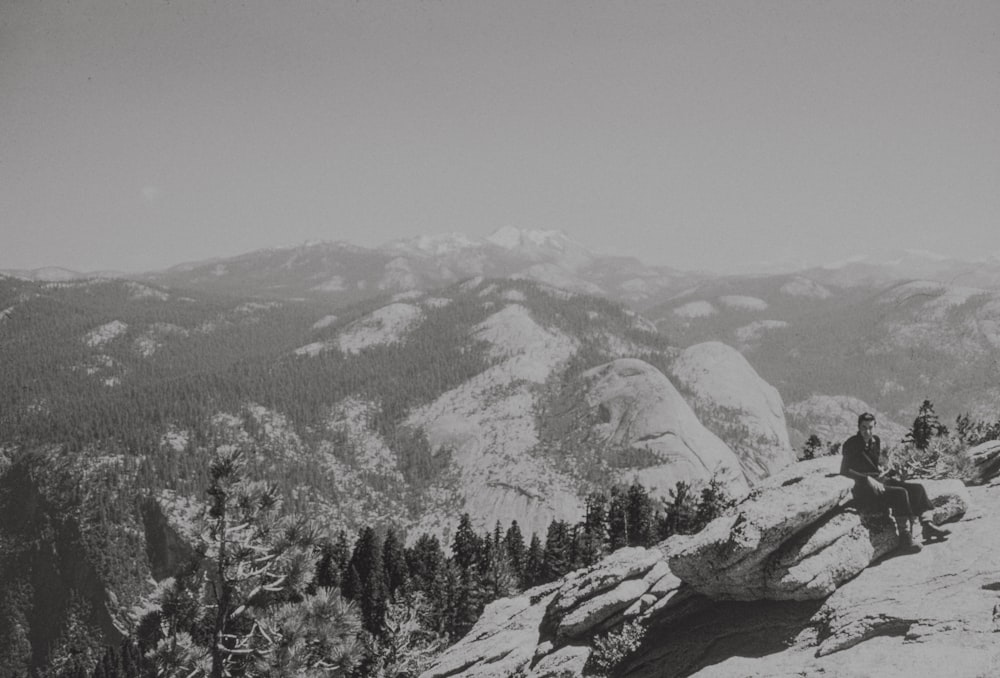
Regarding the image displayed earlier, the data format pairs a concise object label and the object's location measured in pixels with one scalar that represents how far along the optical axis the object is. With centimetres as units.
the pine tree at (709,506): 5372
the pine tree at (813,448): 4994
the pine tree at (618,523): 6606
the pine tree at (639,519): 6250
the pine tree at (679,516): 5824
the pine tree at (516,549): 6931
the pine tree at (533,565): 6775
